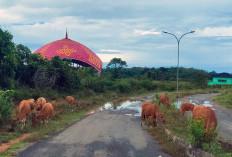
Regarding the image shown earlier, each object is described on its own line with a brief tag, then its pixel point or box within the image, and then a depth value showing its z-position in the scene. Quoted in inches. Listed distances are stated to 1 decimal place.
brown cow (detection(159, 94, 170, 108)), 832.0
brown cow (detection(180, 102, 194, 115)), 682.5
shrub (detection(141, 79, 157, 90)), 1975.6
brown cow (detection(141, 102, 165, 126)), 521.3
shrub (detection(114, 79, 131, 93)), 1648.6
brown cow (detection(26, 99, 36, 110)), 642.8
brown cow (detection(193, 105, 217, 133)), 343.6
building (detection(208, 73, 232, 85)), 3015.7
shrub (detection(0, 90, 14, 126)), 479.2
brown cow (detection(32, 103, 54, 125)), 522.0
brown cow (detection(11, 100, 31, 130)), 482.4
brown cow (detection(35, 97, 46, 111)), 627.2
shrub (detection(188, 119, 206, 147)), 301.1
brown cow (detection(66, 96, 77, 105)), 874.1
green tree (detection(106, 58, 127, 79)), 2748.5
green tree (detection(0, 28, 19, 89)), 799.1
